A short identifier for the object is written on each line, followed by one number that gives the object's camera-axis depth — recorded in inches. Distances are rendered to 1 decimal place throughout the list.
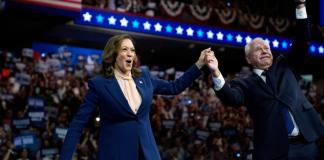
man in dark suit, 111.1
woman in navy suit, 101.3
